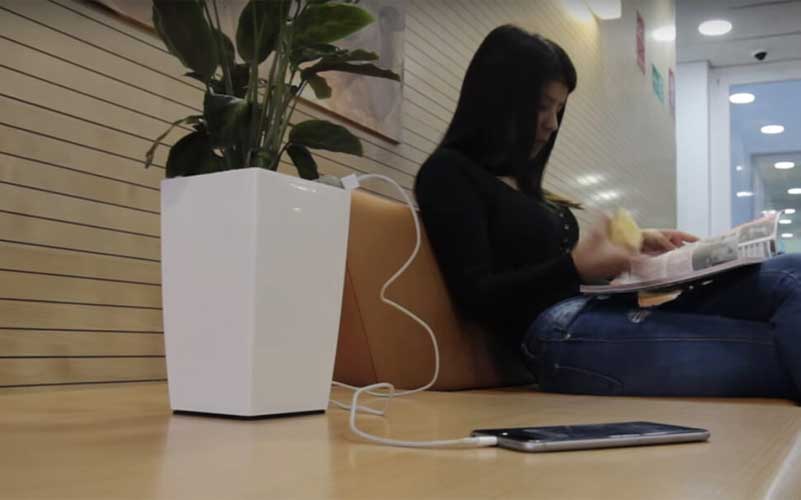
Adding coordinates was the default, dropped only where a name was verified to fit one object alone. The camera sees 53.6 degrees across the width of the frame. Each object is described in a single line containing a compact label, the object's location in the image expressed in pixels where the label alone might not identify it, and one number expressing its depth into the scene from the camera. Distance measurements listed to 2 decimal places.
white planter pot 0.92
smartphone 0.73
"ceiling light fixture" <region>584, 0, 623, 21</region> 3.97
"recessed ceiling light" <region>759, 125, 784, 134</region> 6.83
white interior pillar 6.46
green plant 0.95
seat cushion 1.52
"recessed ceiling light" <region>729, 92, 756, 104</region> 6.65
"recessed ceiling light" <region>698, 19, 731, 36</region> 5.79
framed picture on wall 1.89
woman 1.42
